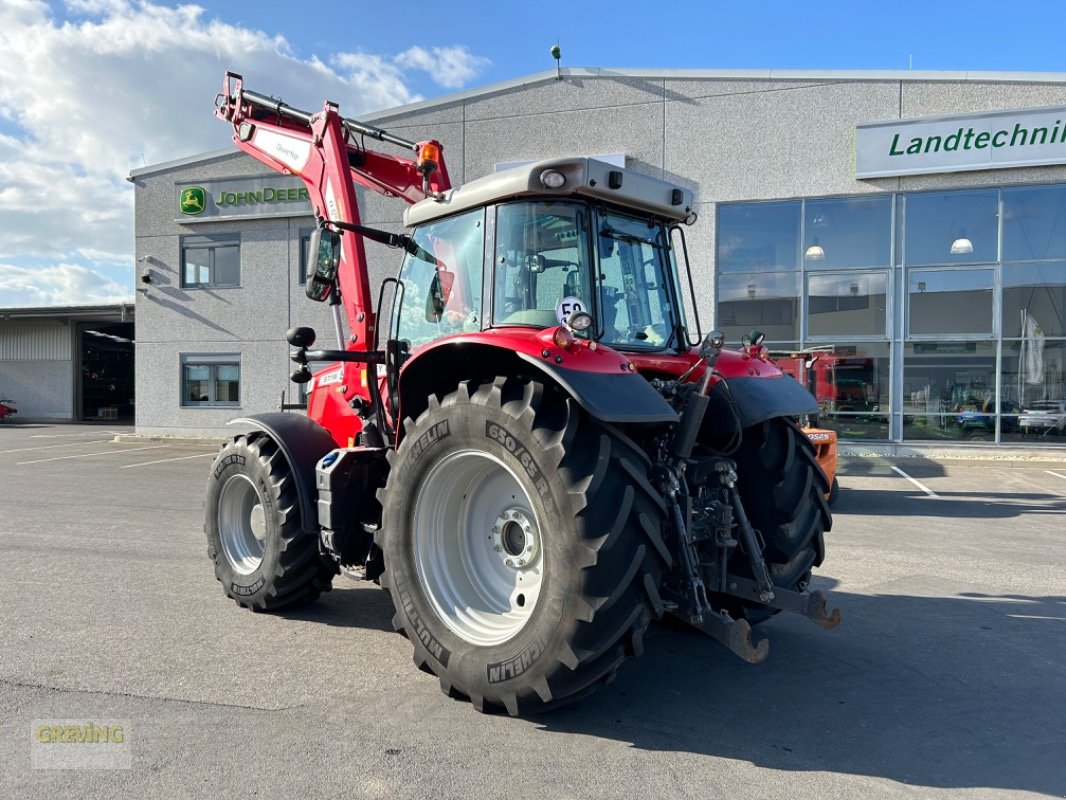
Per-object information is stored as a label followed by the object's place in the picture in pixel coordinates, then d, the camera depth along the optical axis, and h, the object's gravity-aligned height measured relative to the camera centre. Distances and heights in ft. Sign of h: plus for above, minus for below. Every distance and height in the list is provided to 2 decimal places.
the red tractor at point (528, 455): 10.85 -1.28
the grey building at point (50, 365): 115.55 +2.19
